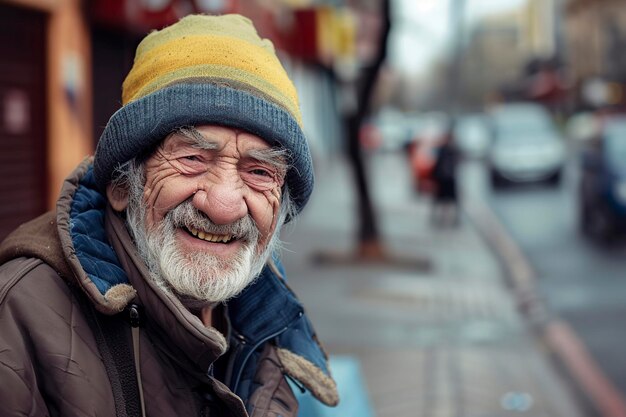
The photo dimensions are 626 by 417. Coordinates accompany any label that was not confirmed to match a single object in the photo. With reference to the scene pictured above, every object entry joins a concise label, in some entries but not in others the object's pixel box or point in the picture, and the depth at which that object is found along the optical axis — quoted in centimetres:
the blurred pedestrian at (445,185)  1714
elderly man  164
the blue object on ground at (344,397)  227
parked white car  2383
